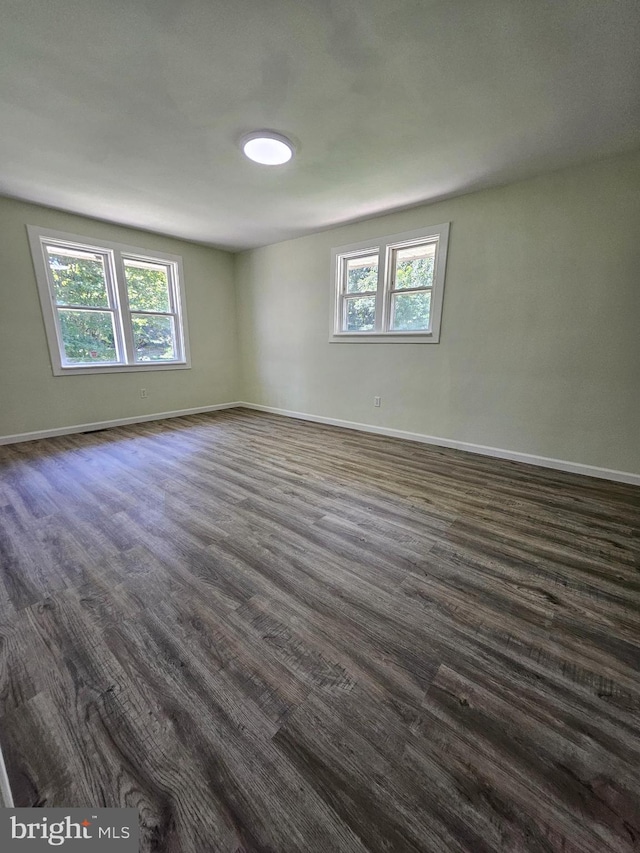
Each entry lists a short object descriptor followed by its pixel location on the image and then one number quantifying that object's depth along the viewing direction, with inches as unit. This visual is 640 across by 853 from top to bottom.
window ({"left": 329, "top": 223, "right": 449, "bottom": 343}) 142.4
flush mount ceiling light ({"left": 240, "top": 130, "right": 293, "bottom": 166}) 91.0
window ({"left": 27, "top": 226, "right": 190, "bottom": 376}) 151.6
